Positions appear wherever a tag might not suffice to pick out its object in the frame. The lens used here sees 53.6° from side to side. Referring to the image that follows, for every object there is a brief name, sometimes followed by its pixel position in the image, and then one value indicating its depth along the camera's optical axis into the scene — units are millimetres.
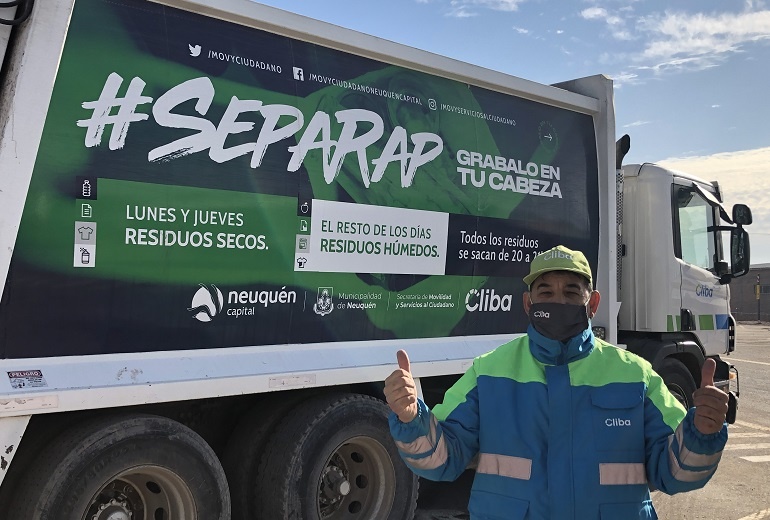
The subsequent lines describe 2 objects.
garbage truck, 3322
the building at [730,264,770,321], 45531
